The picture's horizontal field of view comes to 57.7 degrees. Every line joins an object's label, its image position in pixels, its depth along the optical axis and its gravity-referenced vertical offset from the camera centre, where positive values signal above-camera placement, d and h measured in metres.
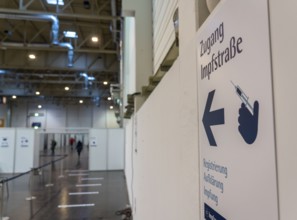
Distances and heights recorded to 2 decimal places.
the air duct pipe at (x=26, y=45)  10.99 +3.56
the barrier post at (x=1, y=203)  5.17 -1.37
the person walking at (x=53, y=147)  22.89 -1.31
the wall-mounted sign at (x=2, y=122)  25.26 +0.92
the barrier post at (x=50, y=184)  9.08 -1.79
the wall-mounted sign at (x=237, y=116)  0.62 +0.04
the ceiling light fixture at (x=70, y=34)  10.87 +3.95
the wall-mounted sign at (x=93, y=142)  12.26 -0.48
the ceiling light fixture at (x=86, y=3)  8.69 +4.13
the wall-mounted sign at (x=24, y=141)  11.94 -0.41
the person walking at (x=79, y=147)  19.27 -1.10
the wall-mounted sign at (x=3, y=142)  11.75 -0.45
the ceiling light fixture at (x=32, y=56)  13.32 +3.78
